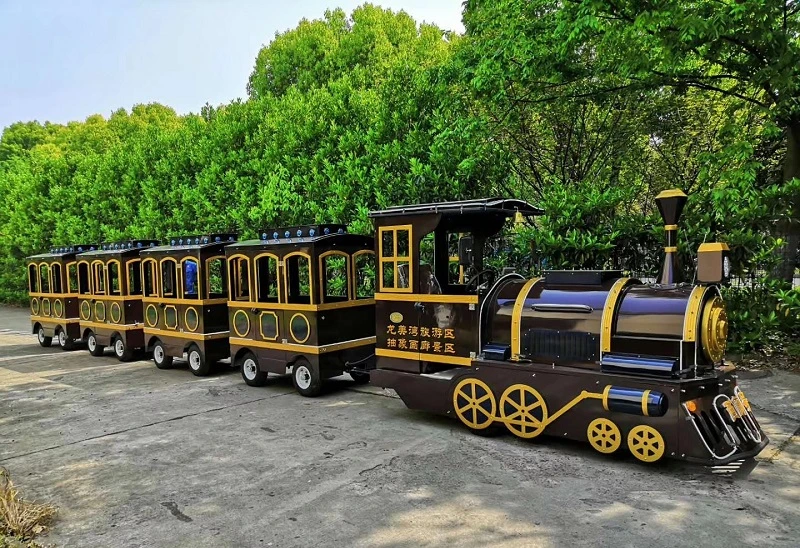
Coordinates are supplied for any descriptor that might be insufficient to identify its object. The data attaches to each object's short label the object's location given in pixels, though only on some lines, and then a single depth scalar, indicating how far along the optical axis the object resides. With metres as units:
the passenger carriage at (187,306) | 9.21
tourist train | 4.61
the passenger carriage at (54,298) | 12.72
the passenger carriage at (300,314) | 7.48
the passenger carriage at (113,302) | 10.92
